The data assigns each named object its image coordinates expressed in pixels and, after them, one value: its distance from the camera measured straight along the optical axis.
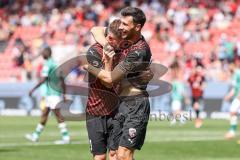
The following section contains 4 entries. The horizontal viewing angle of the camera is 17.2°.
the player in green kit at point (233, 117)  22.02
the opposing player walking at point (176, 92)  29.88
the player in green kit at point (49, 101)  20.23
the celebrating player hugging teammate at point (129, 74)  10.79
